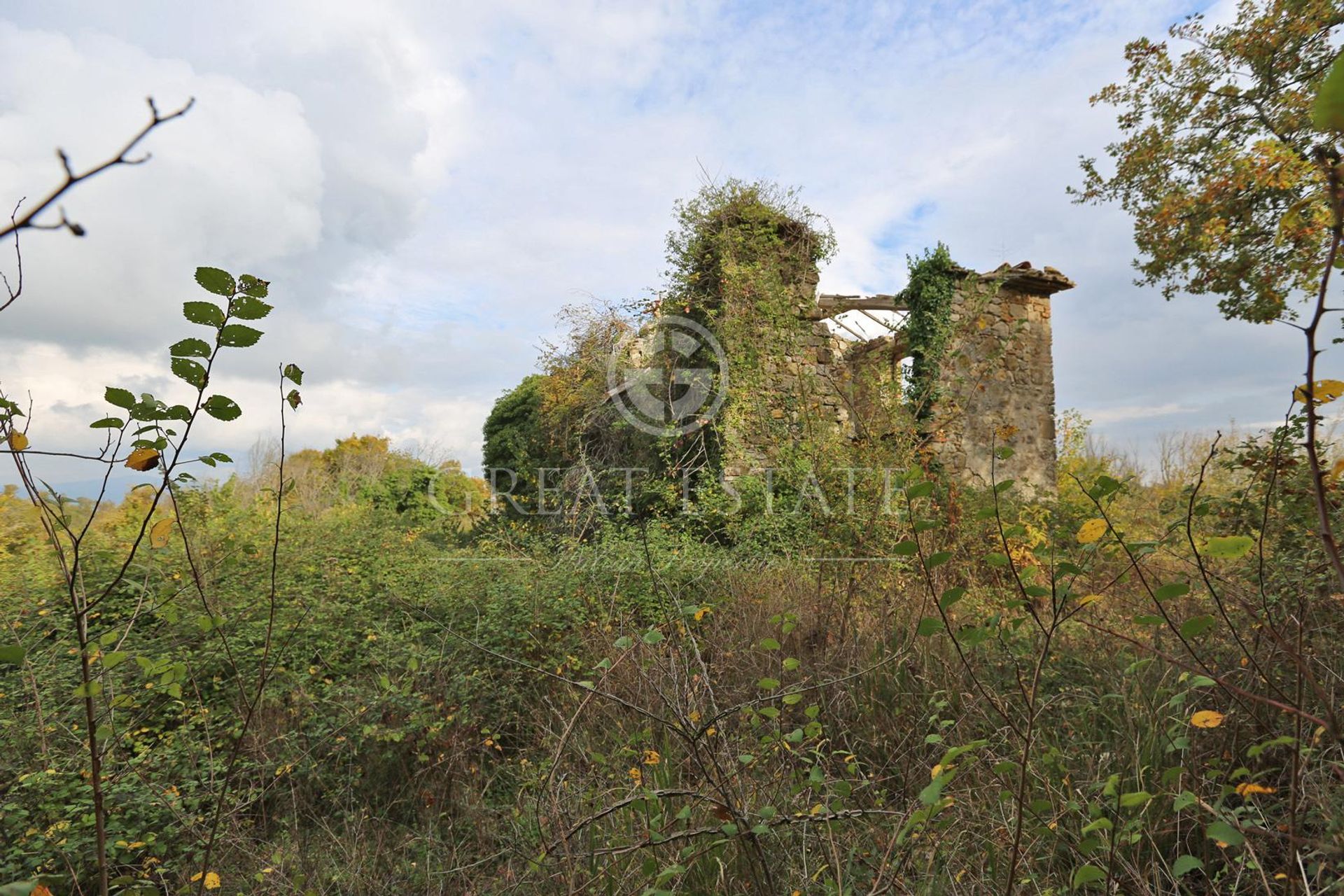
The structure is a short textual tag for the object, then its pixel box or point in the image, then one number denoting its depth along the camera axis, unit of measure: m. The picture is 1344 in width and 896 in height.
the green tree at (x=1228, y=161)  6.90
